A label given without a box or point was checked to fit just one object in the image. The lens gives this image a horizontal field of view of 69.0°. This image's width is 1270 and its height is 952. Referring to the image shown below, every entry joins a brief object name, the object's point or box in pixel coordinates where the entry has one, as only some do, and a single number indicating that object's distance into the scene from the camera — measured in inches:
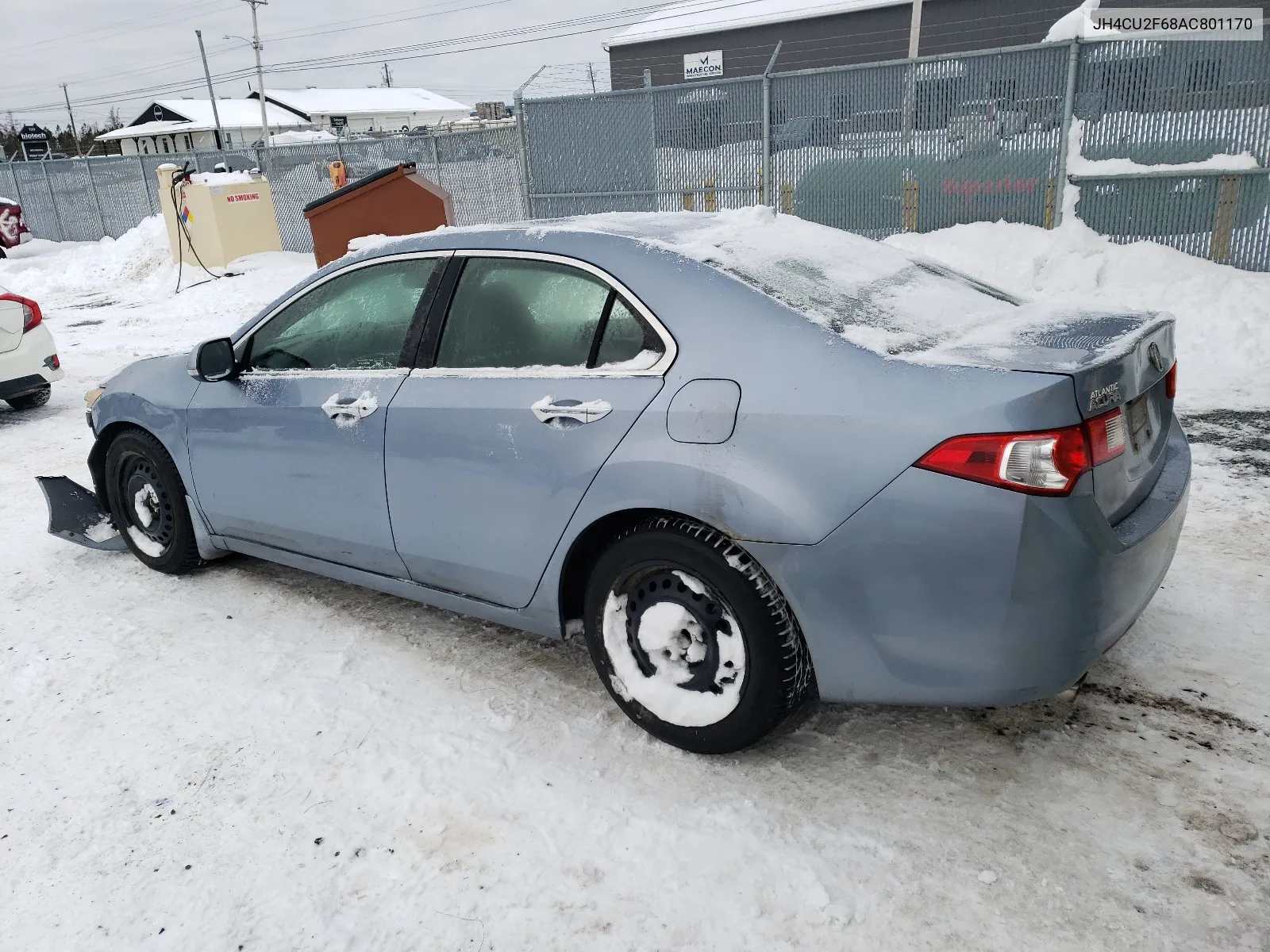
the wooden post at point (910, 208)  432.8
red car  906.7
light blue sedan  90.0
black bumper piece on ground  189.5
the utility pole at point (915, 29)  772.6
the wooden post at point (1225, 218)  366.6
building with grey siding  1246.3
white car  306.7
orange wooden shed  435.2
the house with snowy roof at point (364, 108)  2773.1
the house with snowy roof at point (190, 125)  2518.5
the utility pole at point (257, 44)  2074.3
